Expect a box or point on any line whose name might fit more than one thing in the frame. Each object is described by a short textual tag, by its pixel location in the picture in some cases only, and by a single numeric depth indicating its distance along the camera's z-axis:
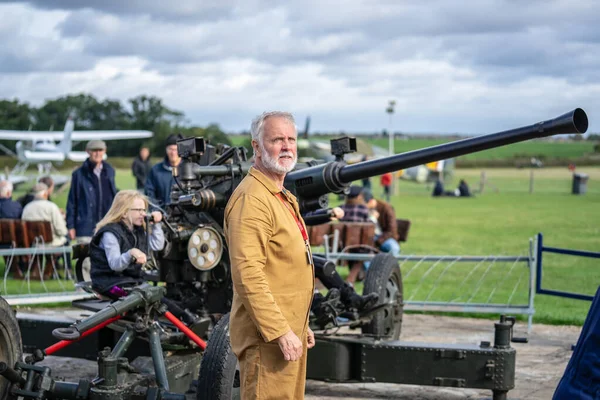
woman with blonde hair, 6.75
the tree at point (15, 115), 58.75
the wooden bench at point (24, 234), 13.59
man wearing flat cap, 10.59
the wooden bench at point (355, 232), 13.23
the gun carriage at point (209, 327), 5.52
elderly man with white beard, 3.95
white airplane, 46.91
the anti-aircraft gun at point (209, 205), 6.69
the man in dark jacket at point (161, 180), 9.94
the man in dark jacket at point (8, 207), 14.42
